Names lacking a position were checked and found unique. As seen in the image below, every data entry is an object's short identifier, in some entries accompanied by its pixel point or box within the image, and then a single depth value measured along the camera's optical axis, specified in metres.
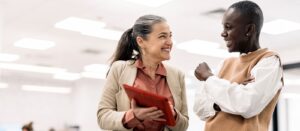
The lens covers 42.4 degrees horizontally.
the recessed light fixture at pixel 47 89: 14.39
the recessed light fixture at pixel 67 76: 12.62
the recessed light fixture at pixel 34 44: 7.77
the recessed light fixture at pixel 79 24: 6.29
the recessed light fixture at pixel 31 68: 10.80
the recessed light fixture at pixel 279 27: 6.01
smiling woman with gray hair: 1.64
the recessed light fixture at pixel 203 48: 7.60
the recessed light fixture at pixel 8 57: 9.34
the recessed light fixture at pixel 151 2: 5.29
